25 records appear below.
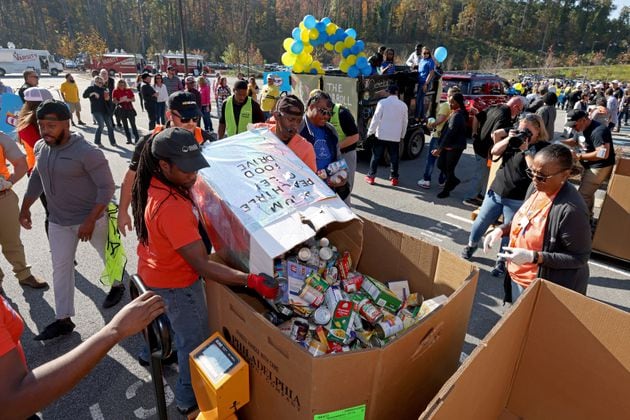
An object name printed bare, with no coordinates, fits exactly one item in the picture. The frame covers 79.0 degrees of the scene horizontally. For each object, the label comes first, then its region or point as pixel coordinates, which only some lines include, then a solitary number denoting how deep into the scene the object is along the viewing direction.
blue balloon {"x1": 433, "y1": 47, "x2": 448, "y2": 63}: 9.49
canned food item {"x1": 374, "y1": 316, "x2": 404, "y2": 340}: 1.96
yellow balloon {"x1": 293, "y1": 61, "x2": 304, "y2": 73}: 8.08
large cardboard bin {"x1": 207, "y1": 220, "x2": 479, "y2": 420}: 1.42
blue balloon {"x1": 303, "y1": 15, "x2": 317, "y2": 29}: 7.60
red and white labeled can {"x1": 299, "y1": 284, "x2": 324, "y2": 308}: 2.00
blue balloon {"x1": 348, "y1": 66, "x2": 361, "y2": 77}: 7.57
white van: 36.96
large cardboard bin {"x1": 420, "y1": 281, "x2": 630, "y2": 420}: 1.67
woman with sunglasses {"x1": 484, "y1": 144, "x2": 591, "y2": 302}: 2.28
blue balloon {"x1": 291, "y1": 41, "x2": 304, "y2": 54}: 7.93
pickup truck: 7.57
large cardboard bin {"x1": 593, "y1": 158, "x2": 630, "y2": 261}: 4.48
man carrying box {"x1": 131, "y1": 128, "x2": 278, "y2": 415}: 1.87
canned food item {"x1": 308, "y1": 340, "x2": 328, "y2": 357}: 1.78
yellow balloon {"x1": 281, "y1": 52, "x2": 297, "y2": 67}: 8.10
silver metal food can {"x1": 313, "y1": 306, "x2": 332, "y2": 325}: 1.91
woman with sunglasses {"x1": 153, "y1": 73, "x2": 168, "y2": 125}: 11.27
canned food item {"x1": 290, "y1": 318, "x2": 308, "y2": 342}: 1.86
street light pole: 17.57
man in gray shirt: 2.87
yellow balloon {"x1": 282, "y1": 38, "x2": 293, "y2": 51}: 8.11
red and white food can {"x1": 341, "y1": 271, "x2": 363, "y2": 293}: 2.21
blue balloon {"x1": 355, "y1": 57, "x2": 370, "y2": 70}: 7.52
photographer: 3.92
